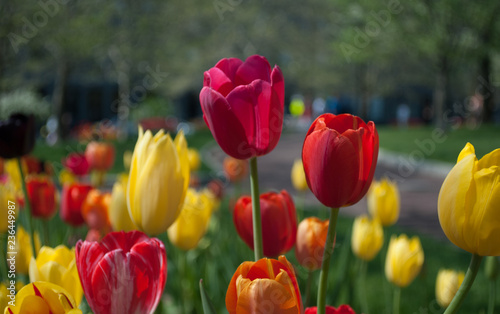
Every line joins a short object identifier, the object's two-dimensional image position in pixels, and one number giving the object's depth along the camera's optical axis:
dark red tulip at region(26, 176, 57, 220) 1.59
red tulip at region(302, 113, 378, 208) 0.62
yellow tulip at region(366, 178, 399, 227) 1.83
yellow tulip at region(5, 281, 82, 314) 0.55
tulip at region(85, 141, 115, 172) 2.32
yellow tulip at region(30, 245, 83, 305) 0.71
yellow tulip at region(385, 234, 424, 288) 1.51
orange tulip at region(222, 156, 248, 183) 3.21
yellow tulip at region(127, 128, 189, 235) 0.75
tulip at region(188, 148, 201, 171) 3.10
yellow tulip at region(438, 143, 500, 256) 0.57
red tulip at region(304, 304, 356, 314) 0.69
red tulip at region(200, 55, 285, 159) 0.66
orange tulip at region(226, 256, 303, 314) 0.54
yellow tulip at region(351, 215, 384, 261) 1.70
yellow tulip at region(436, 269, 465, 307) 1.31
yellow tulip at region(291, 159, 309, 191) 2.50
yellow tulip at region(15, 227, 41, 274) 1.19
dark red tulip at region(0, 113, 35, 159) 1.14
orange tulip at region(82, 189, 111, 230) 1.51
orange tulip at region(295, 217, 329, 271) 0.98
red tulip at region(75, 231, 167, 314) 0.59
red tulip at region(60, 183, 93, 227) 1.66
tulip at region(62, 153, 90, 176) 2.31
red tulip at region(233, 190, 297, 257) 0.89
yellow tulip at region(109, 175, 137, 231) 1.10
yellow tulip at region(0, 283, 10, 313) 0.63
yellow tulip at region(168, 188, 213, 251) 1.30
